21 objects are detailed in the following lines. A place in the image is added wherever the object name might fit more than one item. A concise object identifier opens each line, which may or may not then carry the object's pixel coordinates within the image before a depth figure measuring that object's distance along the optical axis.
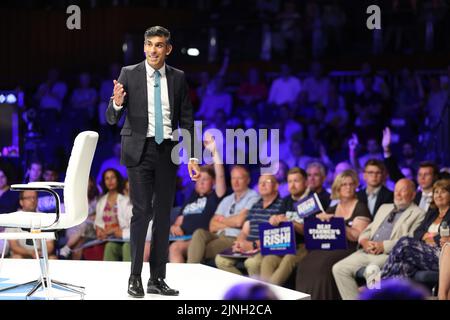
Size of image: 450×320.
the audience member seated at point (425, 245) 10.37
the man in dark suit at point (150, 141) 7.70
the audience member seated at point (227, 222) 12.36
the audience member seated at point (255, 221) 11.96
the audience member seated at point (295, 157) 14.65
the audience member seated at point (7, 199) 13.72
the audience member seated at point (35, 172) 14.26
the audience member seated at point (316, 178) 12.28
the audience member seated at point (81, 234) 13.40
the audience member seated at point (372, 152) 14.25
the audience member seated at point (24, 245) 13.20
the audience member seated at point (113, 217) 13.09
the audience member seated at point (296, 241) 11.34
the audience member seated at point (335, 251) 11.03
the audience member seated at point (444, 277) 9.73
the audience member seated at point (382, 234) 10.91
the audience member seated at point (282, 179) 13.20
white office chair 8.14
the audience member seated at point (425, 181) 11.57
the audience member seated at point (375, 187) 11.77
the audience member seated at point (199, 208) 12.78
